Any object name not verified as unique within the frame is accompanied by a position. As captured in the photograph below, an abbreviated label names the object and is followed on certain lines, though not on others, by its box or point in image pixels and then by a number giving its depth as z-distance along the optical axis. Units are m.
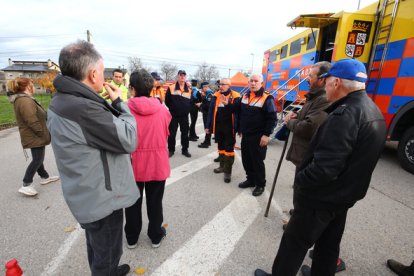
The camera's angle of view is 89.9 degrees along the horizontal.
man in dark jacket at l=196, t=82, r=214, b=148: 6.53
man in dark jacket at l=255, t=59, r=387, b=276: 1.33
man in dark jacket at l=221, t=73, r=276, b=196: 3.35
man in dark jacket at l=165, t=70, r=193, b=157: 5.39
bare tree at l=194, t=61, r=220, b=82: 59.88
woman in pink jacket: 2.00
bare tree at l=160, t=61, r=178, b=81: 57.96
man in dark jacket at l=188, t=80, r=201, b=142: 7.31
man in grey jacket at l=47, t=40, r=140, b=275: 1.21
